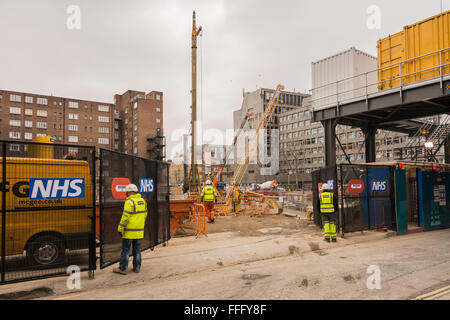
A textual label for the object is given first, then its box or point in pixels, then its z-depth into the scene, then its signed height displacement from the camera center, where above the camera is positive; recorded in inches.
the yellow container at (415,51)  580.4 +237.9
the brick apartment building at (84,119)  2859.3 +568.9
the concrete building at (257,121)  4163.4 +709.6
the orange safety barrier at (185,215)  493.0 -60.4
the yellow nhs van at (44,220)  258.8 -36.3
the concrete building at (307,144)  2822.3 +309.9
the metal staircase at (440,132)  874.3 +115.1
